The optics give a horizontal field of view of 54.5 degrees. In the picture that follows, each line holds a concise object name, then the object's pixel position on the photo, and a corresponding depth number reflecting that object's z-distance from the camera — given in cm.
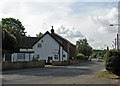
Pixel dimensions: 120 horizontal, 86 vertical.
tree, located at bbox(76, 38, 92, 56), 6409
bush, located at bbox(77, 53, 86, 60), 4599
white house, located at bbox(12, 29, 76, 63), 3120
